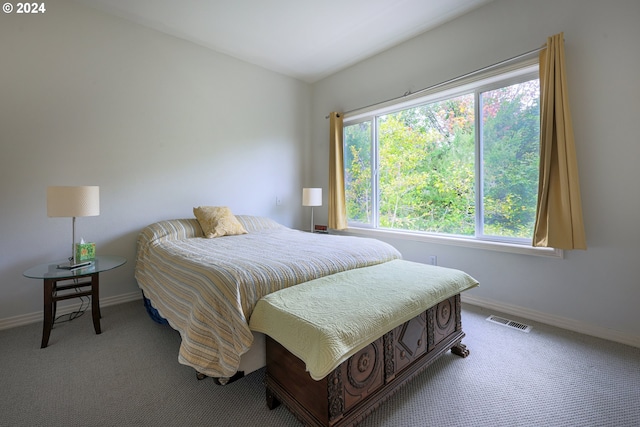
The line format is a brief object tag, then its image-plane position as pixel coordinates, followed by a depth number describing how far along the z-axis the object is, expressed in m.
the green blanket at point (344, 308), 1.15
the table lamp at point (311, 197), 3.84
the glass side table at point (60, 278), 2.00
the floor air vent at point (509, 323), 2.24
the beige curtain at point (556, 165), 2.09
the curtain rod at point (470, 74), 2.32
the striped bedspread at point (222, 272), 1.42
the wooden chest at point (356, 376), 1.19
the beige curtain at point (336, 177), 3.95
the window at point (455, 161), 2.50
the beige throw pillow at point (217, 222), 2.89
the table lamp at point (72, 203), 2.06
